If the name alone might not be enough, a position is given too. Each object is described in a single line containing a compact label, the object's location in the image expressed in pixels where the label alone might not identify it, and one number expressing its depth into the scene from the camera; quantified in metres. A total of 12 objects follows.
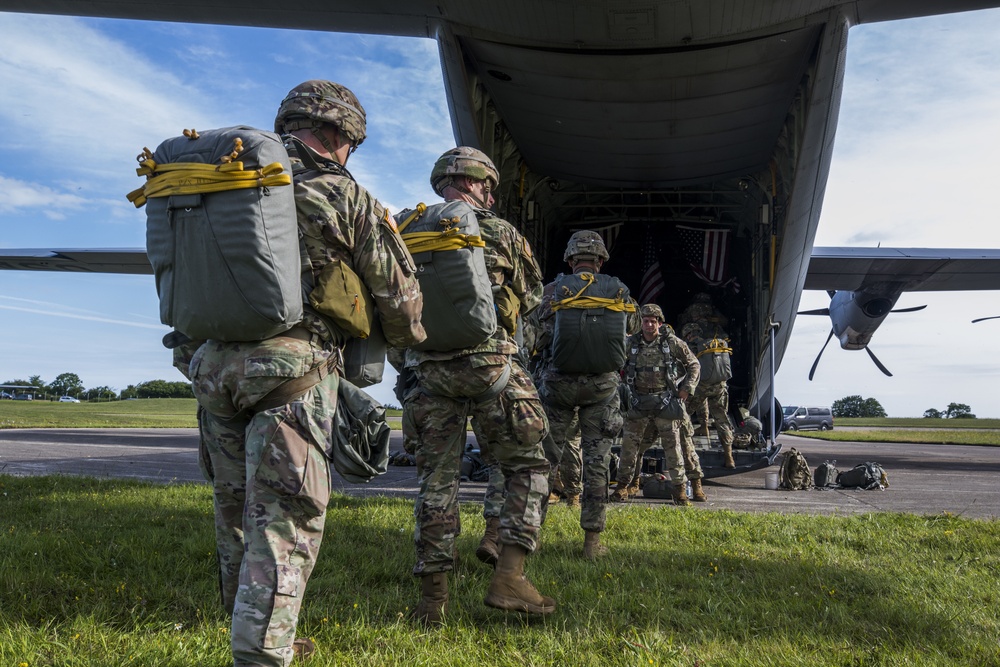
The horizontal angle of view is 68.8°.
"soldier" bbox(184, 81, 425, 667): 2.15
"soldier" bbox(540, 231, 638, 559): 4.79
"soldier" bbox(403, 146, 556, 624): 3.22
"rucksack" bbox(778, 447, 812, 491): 8.72
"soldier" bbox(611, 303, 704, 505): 7.34
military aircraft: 5.67
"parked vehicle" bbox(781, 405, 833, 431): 39.97
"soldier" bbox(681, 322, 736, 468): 10.70
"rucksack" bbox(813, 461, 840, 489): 8.95
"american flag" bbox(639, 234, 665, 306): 11.73
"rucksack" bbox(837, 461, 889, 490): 8.78
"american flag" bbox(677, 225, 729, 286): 11.21
